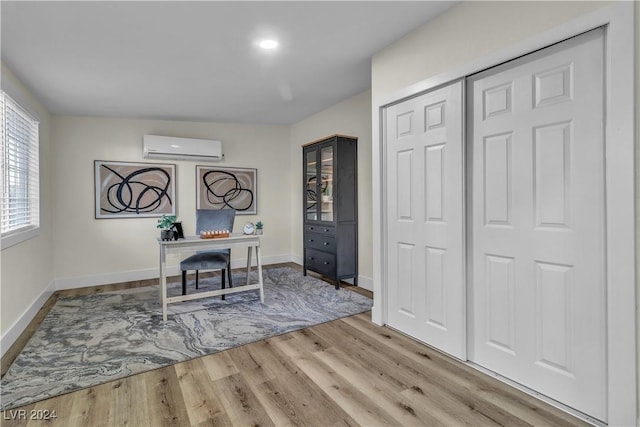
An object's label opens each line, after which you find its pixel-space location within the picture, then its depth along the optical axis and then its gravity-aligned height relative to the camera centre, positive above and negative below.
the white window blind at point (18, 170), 2.83 +0.44
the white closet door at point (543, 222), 1.64 -0.08
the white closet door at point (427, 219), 2.28 -0.07
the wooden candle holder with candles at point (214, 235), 3.52 -0.25
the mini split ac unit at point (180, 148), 4.77 +0.97
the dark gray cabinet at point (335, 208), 4.17 +0.03
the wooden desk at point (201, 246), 3.20 -0.36
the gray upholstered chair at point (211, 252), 3.58 -0.50
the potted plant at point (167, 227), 3.28 -0.15
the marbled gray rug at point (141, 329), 2.20 -1.07
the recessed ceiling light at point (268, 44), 2.62 +1.38
